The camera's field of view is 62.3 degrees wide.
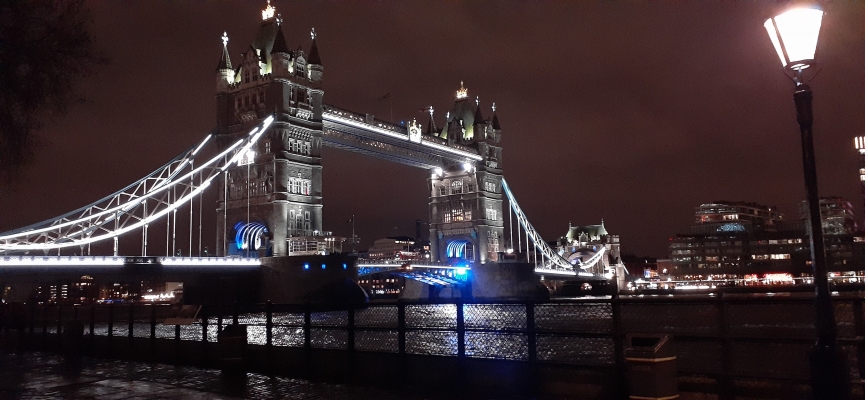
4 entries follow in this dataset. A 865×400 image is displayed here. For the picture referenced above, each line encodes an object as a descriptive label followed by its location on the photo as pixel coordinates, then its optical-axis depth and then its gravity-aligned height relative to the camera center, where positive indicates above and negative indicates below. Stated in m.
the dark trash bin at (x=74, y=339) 17.86 -1.32
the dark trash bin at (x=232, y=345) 13.77 -1.24
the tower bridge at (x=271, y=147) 66.81 +12.89
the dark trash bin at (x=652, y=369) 7.22 -1.04
